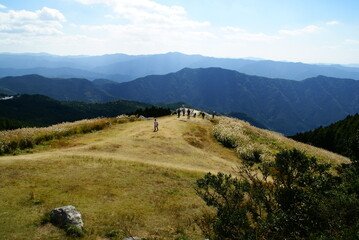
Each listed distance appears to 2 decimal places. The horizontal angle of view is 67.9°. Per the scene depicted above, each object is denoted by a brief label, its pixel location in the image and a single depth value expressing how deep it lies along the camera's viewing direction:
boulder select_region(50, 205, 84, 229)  13.73
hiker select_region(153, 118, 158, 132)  42.21
